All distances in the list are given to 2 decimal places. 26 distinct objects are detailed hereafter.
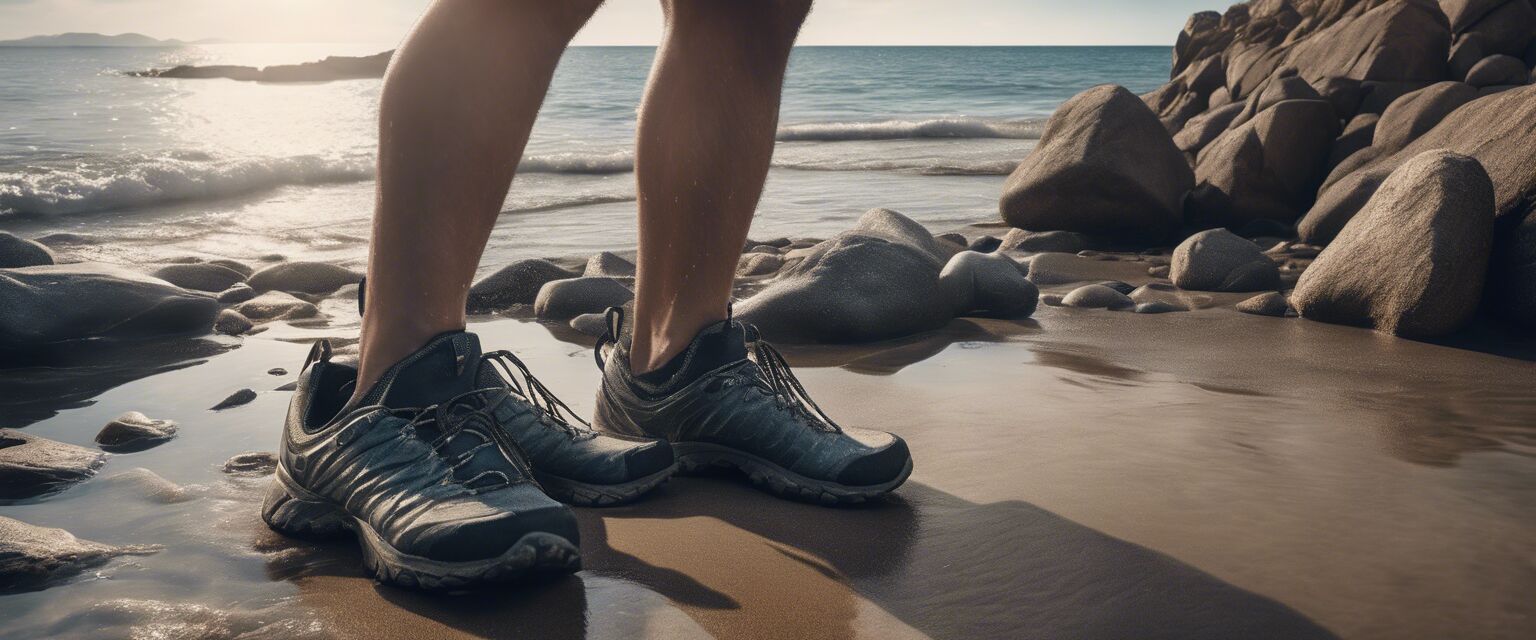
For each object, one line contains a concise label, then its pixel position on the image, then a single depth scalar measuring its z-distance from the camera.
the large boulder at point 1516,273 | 3.30
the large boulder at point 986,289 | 3.80
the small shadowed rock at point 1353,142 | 7.02
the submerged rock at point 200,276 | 4.61
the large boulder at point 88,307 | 3.31
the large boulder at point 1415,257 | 3.32
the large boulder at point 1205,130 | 9.44
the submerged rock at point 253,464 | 2.07
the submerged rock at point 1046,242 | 5.79
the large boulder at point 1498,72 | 8.40
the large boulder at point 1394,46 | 9.04
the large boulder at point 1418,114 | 6.61
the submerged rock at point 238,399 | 2.60
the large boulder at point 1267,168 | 6.40
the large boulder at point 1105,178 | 5.92
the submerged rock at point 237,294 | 4.29
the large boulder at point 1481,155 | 3.73
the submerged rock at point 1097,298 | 4.00
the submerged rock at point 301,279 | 4.57
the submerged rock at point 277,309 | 3.95
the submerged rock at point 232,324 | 3.65
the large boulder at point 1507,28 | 9.35
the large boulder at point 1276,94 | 8.22
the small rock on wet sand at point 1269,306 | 3.78
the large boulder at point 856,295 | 3.39
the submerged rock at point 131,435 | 2.24
